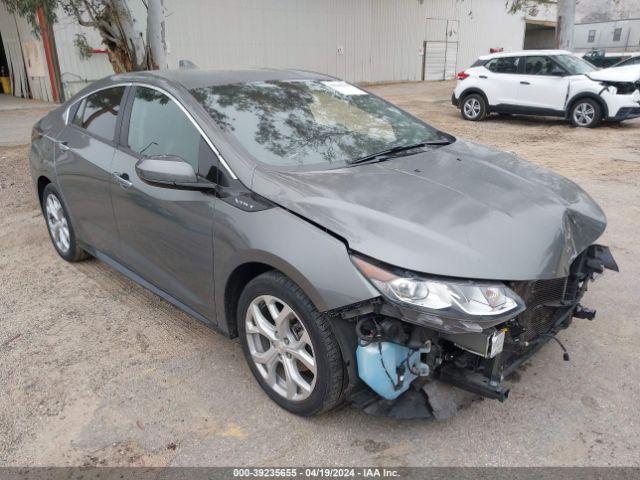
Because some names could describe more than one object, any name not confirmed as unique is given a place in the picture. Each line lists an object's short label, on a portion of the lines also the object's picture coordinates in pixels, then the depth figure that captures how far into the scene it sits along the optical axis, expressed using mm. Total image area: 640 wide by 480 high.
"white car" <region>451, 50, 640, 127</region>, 10828
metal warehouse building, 16453
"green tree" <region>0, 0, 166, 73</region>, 8102
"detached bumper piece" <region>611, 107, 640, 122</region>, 10820
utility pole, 16281
